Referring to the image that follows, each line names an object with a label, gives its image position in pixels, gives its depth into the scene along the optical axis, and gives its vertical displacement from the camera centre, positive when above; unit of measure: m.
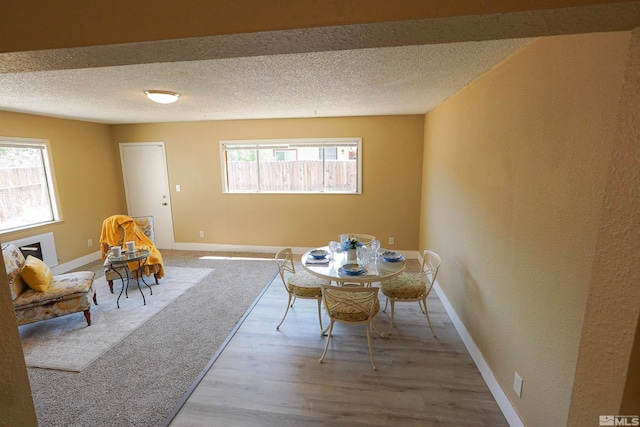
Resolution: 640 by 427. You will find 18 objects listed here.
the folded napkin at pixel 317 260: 2.79 -0.84
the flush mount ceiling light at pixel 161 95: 2.71 +0.79
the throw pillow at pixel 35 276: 2.77 -0.96
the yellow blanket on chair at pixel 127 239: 3.86 -0.85
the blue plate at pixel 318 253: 2.88 -0.82
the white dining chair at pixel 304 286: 2.78 -1.10
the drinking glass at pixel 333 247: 3.12 -0.80
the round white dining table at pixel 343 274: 2.41 -0.87
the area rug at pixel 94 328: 2.48 -1.54
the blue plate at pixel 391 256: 2.83 -0.83
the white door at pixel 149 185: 5.27 -0.14
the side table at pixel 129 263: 3.37 -1.07
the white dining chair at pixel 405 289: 2.70 -1.10
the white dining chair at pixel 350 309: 2.32 -1.11
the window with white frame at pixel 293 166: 4.80 +0.17
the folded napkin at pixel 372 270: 2.48 -0.87
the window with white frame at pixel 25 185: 3.81 -0.09
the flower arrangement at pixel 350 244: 2.79 -0.68
